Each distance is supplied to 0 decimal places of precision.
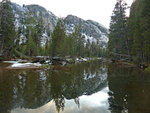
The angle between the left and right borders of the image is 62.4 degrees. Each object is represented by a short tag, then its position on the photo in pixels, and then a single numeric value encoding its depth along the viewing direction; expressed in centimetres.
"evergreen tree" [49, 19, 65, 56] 3670
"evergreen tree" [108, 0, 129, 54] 3484
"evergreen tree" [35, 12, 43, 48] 5573
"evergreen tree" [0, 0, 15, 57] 3342
